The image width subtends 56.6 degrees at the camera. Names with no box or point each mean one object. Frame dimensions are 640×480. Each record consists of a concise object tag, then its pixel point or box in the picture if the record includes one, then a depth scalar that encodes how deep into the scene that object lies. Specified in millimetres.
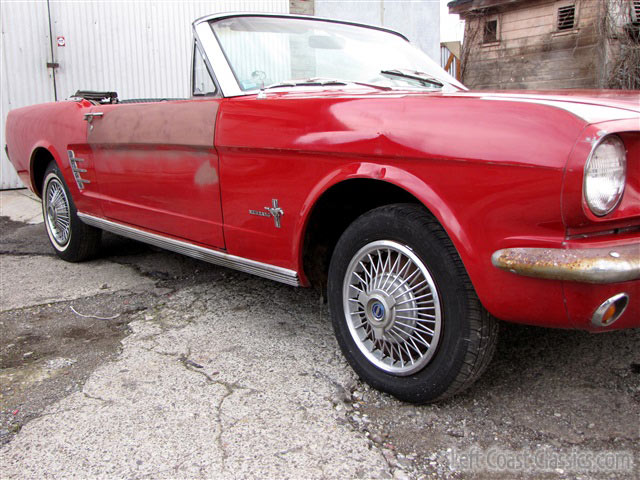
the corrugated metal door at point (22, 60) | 7273
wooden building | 11789
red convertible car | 1769
